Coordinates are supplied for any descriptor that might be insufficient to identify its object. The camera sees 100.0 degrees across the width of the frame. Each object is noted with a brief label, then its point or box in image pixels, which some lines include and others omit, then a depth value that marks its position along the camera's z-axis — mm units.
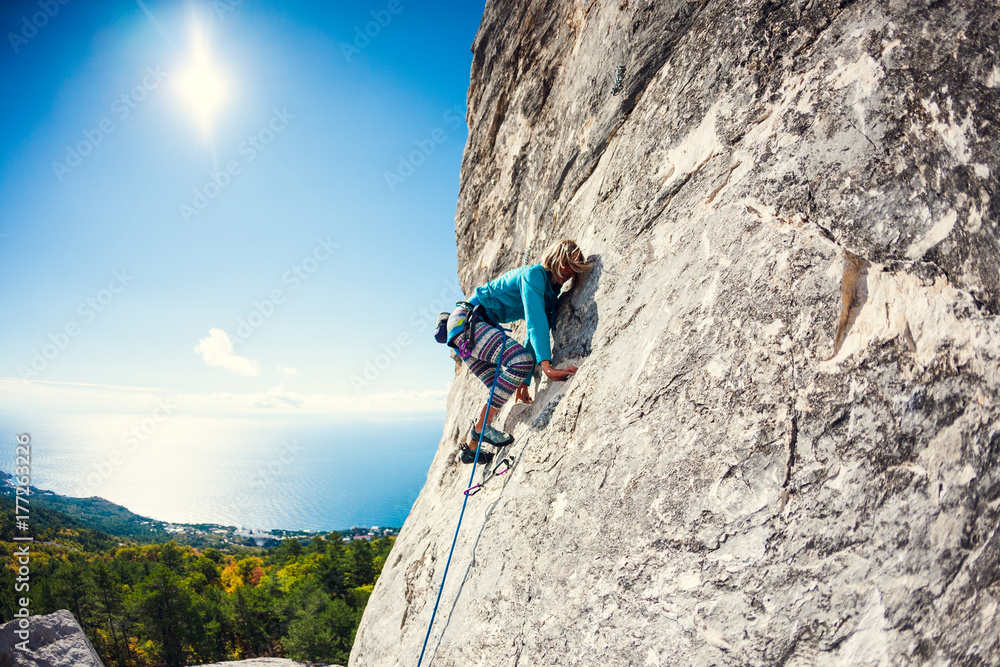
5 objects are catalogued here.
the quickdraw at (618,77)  4488
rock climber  4188
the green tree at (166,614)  24047
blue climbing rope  3996
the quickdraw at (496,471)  4297
